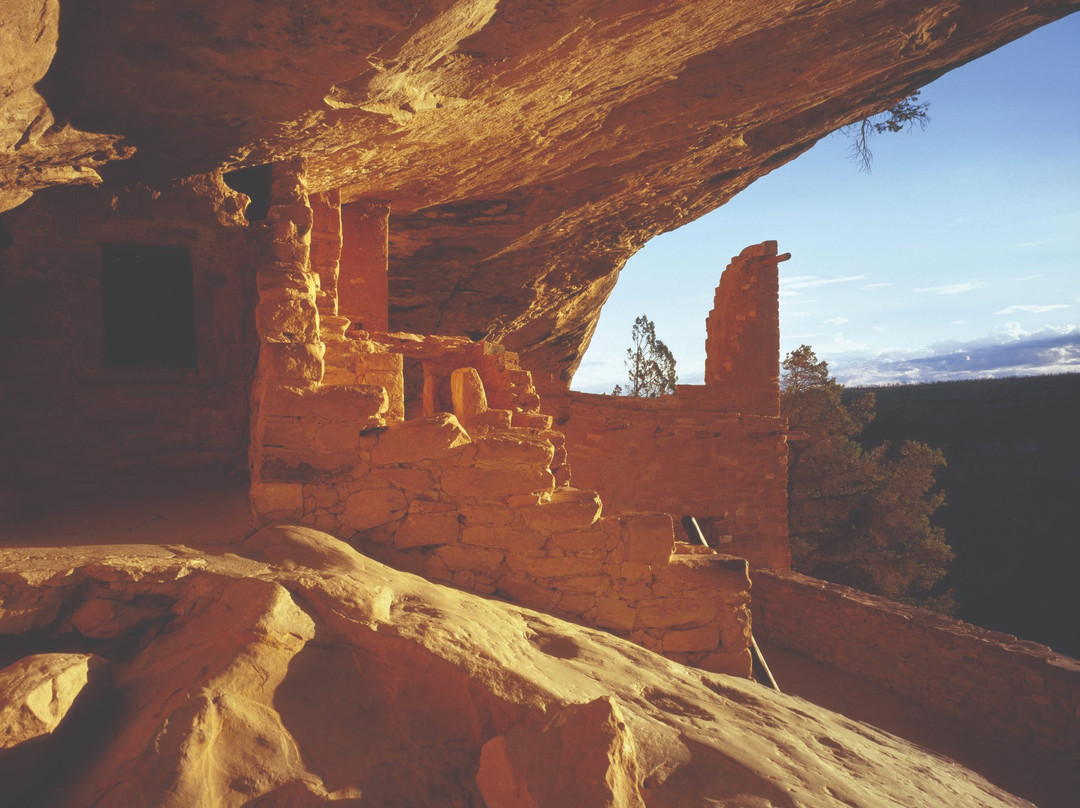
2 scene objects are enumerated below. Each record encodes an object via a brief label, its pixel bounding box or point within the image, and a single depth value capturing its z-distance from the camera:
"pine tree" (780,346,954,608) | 13.27
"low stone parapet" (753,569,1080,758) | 5.93
